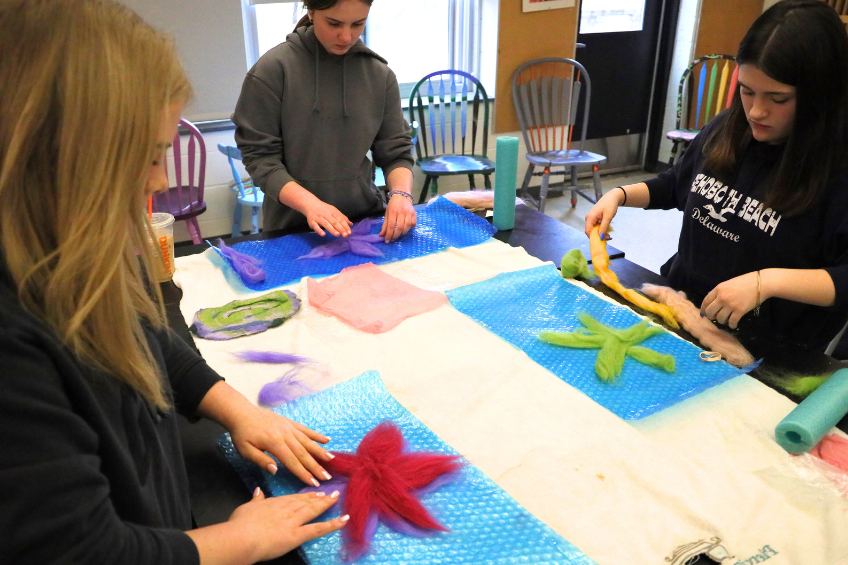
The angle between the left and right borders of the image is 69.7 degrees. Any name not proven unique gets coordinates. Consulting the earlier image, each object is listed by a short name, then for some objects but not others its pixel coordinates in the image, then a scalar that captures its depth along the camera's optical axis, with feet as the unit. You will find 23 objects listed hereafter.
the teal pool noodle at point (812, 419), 3.21
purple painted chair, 9.90
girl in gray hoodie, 5.91
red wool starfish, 2.77
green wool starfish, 3.99
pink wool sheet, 4.67
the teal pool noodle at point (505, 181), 5.99
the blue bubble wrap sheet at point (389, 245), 5.57
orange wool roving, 4.66
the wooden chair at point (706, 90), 14.11
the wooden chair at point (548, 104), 13.58
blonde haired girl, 1.76
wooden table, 2.96
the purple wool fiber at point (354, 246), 5.81
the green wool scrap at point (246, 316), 4.53
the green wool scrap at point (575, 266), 5.26
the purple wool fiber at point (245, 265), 5.29
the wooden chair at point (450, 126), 12.31
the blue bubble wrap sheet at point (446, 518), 2.64
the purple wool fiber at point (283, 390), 3.74
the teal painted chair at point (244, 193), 10.32
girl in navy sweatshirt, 4.19
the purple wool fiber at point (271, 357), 4.17
